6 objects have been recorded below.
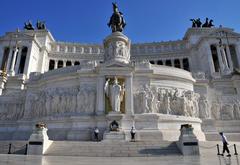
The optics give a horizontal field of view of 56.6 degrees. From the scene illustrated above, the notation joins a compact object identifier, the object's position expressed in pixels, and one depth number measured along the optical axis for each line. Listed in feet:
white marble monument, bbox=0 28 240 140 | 73.31
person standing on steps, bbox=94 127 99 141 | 66.62
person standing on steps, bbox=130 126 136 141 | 62.55
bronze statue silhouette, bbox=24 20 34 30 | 250.78
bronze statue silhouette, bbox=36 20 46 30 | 254.68
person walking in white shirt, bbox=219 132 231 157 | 44.09
